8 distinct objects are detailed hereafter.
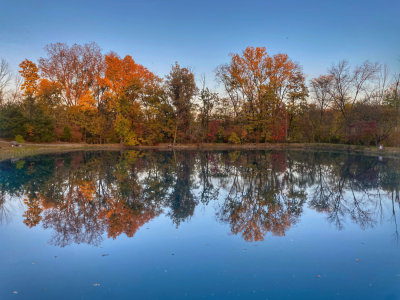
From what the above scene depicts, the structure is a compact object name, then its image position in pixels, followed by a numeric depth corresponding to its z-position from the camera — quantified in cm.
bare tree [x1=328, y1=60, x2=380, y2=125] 3081
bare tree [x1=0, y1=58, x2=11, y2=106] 2761
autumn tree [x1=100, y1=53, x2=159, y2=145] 3241
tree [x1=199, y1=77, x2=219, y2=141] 3497
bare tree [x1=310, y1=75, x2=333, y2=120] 3359
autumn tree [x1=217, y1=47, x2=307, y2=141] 3272
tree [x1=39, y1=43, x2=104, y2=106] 3316
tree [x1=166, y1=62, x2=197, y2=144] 3247
